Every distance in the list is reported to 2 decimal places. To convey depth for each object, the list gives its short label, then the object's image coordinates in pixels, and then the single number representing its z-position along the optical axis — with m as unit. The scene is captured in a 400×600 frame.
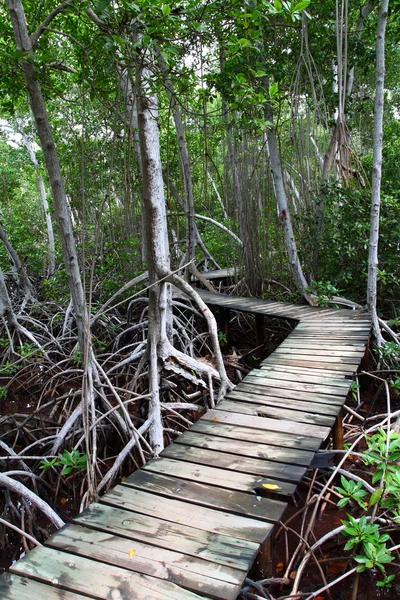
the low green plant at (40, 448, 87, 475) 2.27
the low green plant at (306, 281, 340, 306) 4.14
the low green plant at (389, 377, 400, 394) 2.94
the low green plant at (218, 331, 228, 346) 4.60
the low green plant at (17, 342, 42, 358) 3.93
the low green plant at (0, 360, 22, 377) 3.59
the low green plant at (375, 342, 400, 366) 3.29
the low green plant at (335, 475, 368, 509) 1.70
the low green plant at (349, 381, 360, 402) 3.15
